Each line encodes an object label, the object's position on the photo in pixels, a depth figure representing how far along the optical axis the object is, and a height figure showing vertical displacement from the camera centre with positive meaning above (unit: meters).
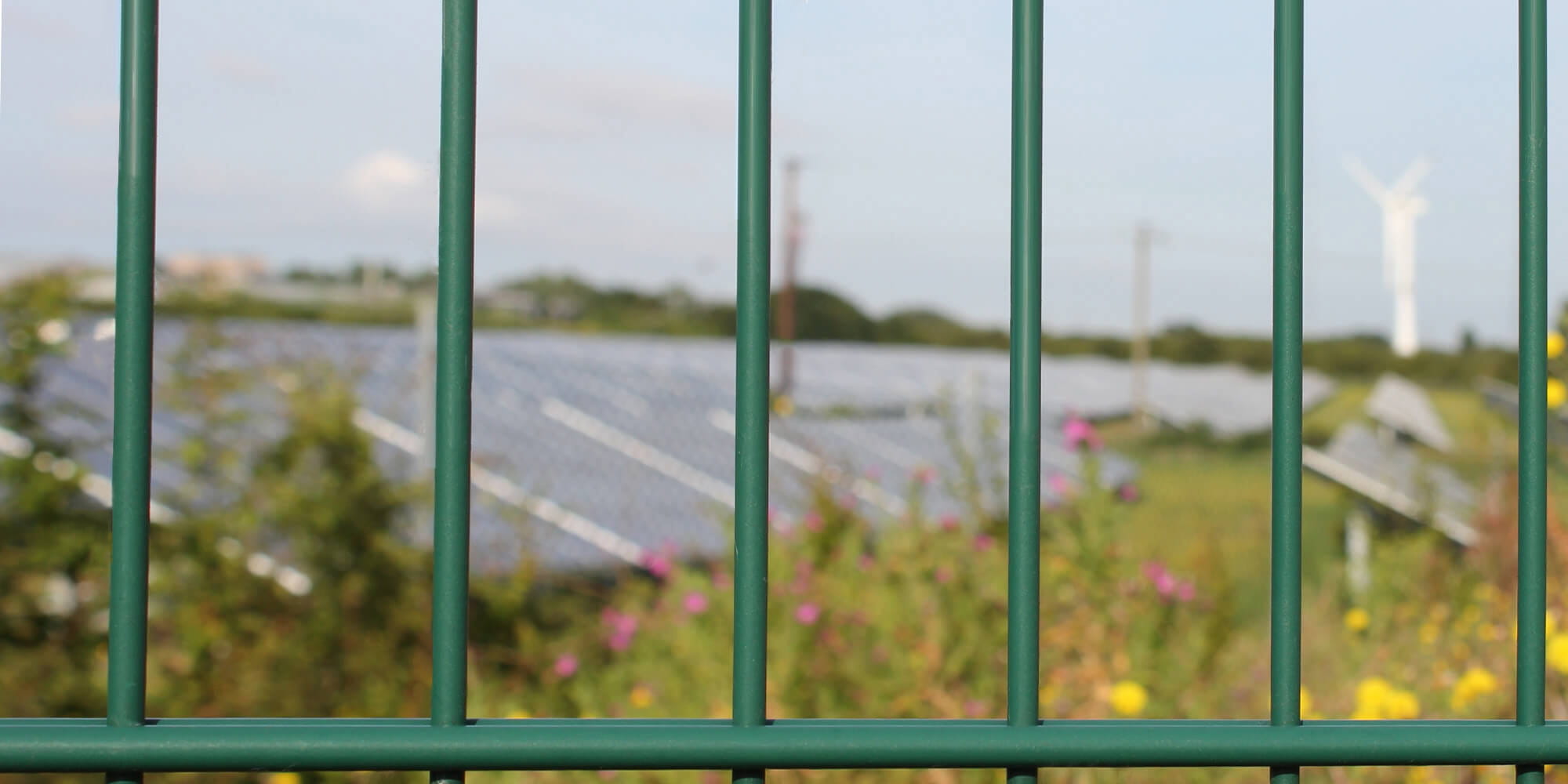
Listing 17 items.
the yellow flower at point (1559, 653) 2.10 -0.42
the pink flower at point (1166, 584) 3.59 -0.53
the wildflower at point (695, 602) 3.87 -0.63
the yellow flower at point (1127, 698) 2.57 -0.61
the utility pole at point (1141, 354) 20.48 +0.76
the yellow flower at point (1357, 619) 4.04 -0.71
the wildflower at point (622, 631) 4.27 -0.79
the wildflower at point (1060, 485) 3.90 -0.28
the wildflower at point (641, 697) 3.62 -0.86
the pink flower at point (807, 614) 3.52 -0.60
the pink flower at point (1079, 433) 4.00 -0.12
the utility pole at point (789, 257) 14.19 +1.58
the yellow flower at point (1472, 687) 2.54 -0.58
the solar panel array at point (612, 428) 4.94 -0.21
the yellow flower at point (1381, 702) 2.45 -0.59
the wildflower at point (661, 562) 4.52 -0.61
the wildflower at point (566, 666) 4.20 -0.90
